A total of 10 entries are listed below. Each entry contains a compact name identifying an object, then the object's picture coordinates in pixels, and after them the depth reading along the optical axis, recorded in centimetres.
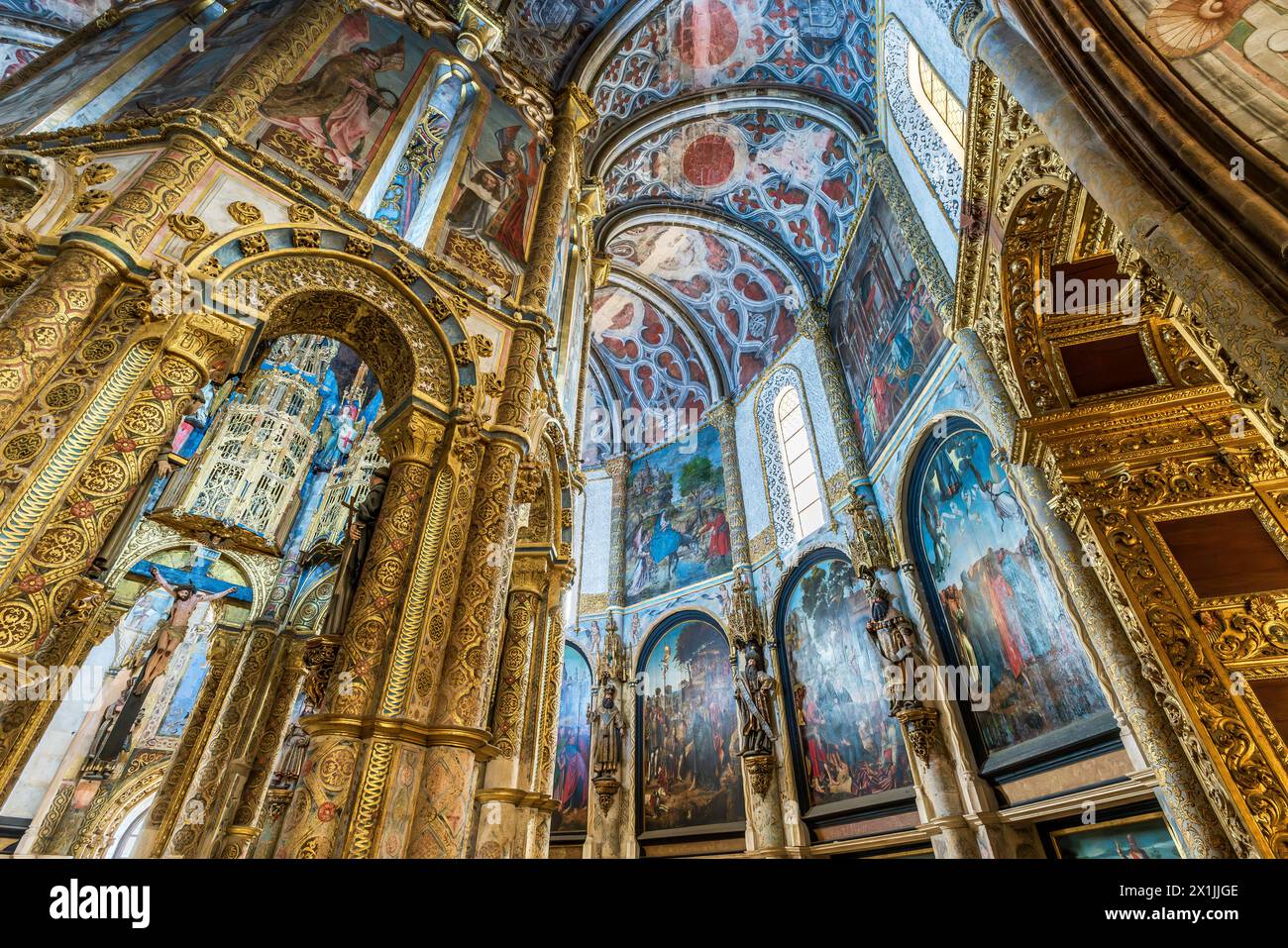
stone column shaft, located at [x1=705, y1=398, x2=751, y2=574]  1440
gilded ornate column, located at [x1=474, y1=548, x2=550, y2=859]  539
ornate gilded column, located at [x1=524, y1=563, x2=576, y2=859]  656
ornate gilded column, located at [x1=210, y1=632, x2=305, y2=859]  760
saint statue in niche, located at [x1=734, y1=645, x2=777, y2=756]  1132
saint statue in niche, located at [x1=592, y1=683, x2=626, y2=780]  1268
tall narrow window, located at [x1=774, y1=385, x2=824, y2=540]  1320
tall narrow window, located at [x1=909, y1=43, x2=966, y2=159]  801
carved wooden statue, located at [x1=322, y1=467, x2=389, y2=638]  448
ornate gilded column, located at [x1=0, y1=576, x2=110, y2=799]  606
